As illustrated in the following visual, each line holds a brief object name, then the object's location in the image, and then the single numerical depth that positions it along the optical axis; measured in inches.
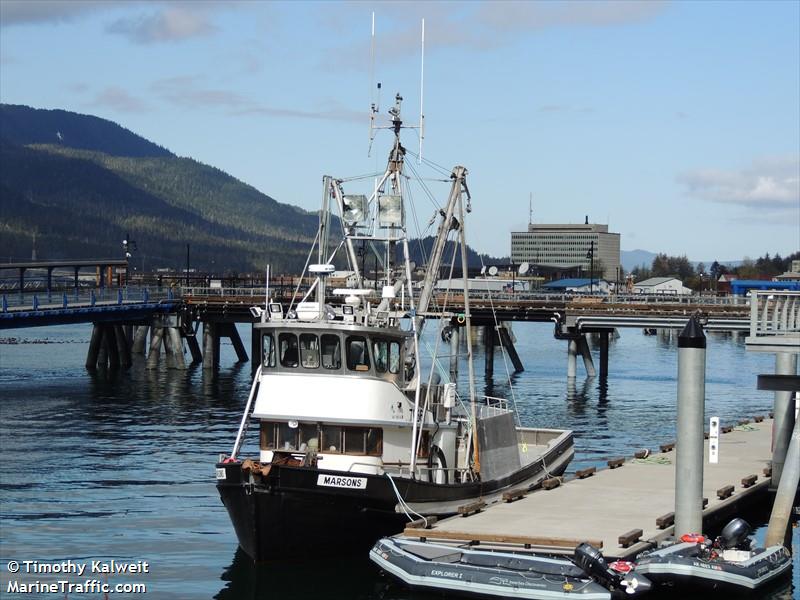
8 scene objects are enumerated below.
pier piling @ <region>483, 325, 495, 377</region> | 3676.2
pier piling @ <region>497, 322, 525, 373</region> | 3942.9
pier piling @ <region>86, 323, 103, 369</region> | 3745.1
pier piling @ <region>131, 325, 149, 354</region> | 4061.0
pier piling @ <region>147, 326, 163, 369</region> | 3710.6
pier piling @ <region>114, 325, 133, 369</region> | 3804.1
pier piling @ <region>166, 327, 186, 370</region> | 3715.6
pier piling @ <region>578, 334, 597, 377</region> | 3659.0
